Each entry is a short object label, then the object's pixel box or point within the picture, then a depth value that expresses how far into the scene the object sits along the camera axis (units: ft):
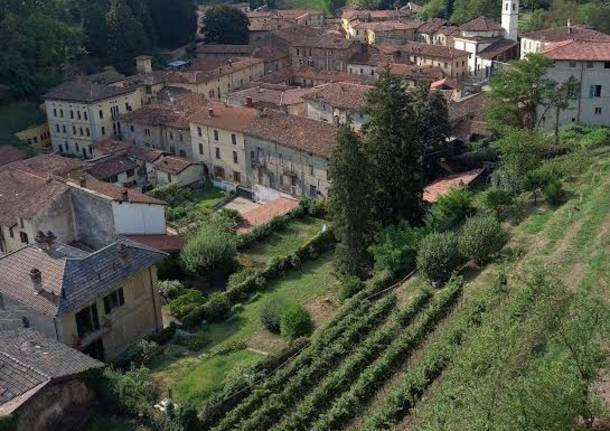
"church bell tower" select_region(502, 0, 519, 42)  293.23
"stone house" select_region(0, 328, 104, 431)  76.74
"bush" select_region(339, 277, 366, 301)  110.79
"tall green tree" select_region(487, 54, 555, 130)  154.92
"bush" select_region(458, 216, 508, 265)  104.83
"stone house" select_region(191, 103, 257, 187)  177.17
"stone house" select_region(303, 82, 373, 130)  199.62
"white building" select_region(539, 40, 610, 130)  155.94
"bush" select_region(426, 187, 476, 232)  125.80
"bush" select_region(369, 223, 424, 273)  111.45
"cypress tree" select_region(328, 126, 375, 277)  114.52
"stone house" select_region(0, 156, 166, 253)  131.44
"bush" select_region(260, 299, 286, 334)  104.83
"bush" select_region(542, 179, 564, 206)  123.75
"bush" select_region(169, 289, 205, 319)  111.45
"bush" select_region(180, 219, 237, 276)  124.98
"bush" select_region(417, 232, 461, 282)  104.37
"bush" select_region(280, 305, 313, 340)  99.14
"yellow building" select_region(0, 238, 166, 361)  94.17
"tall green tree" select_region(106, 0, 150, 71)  274.57
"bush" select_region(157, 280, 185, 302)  119.85
